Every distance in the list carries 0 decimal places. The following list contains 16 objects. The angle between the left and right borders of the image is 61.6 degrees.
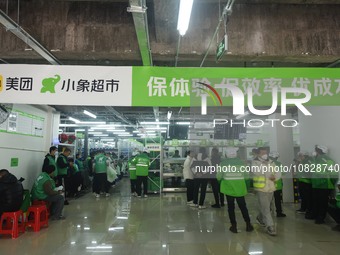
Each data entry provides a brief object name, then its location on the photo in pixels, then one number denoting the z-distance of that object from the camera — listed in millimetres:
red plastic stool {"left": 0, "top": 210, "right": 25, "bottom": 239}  4434
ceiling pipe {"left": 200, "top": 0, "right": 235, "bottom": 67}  2905
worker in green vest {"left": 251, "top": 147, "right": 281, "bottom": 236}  4609
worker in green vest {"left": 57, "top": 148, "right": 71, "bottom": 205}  7160
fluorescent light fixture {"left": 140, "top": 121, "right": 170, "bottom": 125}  12772
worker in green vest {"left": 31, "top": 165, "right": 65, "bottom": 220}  5301
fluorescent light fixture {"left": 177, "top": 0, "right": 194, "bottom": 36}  2518
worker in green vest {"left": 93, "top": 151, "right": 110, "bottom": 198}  8633
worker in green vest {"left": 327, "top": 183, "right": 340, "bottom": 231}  4797
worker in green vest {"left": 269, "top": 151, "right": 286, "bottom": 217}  5945
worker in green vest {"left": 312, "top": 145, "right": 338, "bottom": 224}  4992
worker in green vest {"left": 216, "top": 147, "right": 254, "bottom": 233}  4723
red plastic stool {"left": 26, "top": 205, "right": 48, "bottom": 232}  4841
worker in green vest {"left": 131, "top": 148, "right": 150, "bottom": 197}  8526
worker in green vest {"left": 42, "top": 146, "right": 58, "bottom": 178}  6324
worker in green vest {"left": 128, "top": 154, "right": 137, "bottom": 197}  8938
